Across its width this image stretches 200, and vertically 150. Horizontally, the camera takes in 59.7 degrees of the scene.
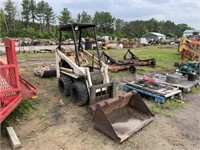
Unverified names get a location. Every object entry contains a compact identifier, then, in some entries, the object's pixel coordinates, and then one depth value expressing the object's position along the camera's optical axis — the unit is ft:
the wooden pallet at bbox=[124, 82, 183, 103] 14.15
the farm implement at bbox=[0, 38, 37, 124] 9.05
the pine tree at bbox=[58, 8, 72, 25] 155.12
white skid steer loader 9.87
